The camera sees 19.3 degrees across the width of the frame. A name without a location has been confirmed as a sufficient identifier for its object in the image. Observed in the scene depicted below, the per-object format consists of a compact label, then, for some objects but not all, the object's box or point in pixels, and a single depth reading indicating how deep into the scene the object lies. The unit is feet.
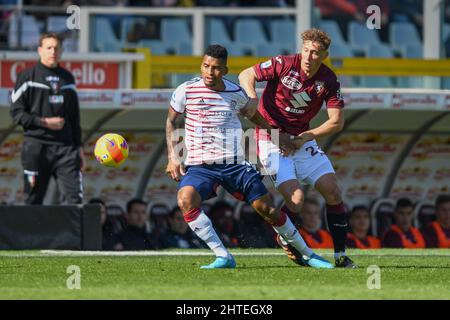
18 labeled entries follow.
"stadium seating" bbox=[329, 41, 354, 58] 73.06
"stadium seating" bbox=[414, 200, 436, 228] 62.95
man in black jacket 49.47
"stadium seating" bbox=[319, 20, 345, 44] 76.59
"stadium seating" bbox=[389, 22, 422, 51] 78.74
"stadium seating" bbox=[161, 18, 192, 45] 72.74
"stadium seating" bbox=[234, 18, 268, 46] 74.95
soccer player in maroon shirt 39.50
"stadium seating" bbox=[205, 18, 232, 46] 72.84
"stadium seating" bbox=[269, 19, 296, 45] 74.33
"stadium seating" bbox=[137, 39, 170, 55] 71.53
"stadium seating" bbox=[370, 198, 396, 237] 62.08
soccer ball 42.16
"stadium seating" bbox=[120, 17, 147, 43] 72.49
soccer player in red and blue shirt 37.99
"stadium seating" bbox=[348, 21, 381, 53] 77.25
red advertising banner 57.88
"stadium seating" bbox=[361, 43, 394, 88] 75.66
